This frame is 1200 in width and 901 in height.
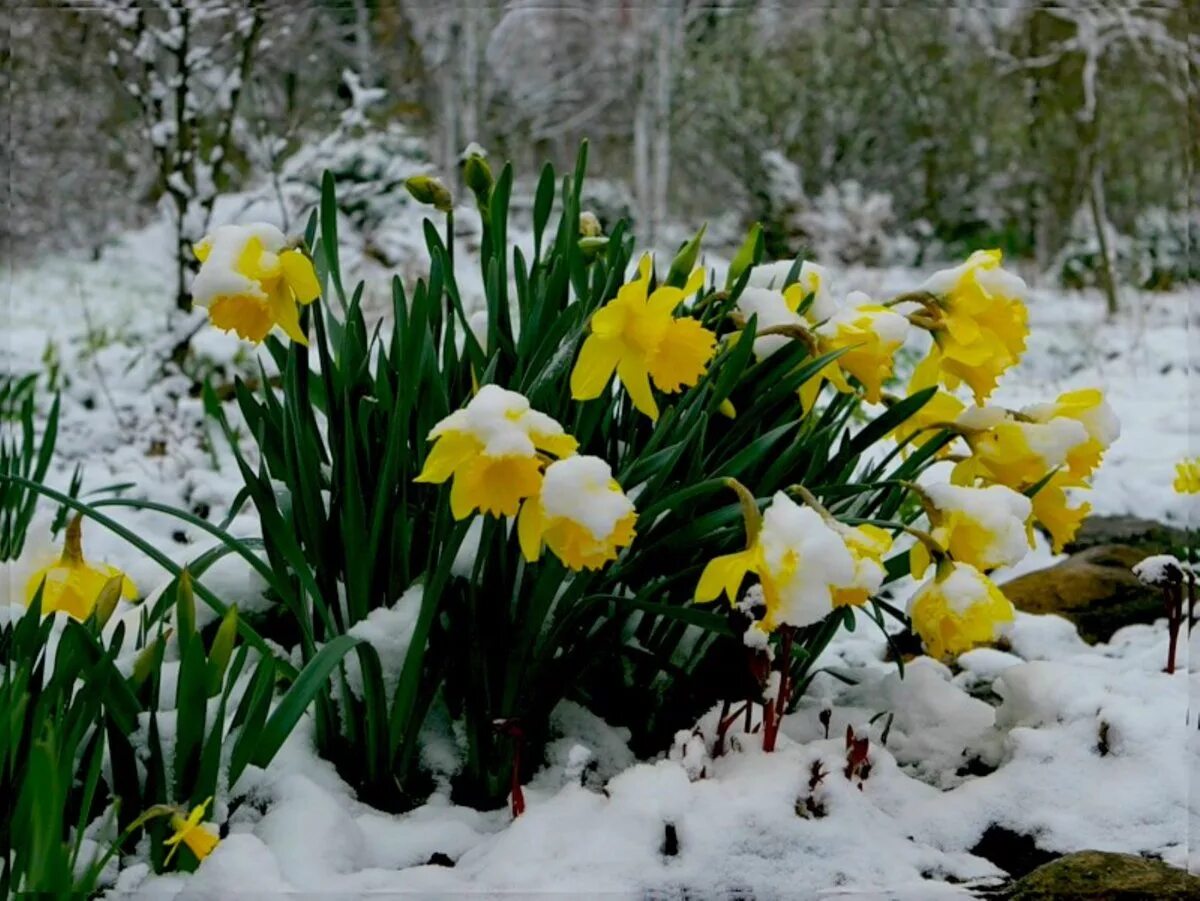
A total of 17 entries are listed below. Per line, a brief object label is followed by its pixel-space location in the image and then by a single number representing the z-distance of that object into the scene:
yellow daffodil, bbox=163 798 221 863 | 0.75
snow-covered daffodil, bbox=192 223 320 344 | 0.87
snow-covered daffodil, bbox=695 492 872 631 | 0.78
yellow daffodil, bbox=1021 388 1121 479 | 1.01
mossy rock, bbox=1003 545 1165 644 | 1.56
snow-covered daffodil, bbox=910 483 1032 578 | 0.89
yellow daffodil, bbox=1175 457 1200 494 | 1.44
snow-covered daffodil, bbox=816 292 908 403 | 0.98
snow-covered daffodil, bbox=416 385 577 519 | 0.77
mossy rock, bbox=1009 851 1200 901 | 0.79
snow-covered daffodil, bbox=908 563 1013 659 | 0.86
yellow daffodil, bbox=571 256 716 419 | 0.86
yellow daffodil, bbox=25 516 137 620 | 0.95
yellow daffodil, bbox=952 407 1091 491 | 0.99
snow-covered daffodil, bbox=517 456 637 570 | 0.76
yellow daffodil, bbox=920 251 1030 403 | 1.00
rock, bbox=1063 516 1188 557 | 1.85
